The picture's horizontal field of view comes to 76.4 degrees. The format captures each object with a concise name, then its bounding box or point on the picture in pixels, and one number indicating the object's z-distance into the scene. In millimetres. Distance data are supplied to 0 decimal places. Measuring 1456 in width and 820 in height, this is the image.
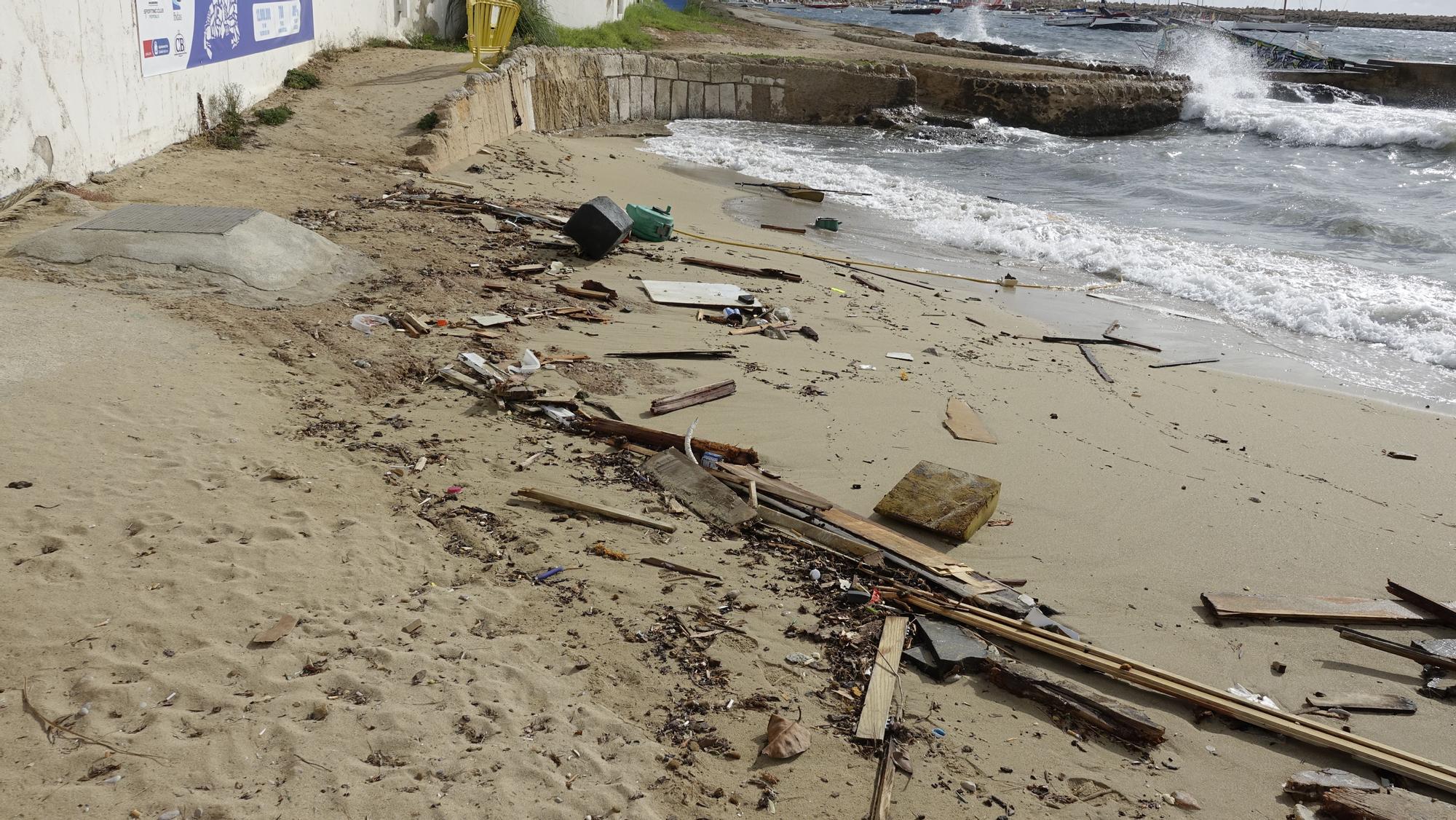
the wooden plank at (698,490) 5383
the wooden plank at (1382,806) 3672
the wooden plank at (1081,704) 4035
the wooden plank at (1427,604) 5051
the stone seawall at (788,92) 19844
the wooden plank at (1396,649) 4746
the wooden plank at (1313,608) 5059
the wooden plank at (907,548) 4984
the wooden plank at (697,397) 6754
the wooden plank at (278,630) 3889
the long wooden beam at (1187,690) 3947
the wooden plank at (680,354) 7746
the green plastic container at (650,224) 11188
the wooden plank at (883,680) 3910
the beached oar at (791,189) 16125
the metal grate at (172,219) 7480
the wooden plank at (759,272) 10492
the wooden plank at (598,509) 5230
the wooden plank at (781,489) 5594
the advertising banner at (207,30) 10625
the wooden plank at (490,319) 7738
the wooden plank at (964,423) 6969
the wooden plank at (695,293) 9172
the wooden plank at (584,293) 8906
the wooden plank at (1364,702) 4414
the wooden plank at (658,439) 6109
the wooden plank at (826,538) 5090
